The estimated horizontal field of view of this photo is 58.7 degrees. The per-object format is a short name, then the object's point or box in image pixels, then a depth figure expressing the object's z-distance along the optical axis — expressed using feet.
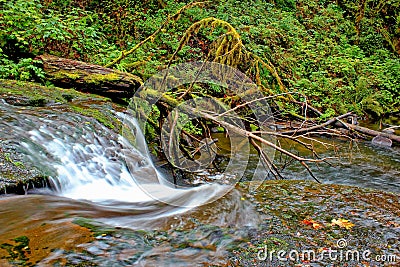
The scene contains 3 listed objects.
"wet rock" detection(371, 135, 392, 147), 25.87
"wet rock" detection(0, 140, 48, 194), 9.63
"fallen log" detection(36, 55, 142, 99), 18.69
